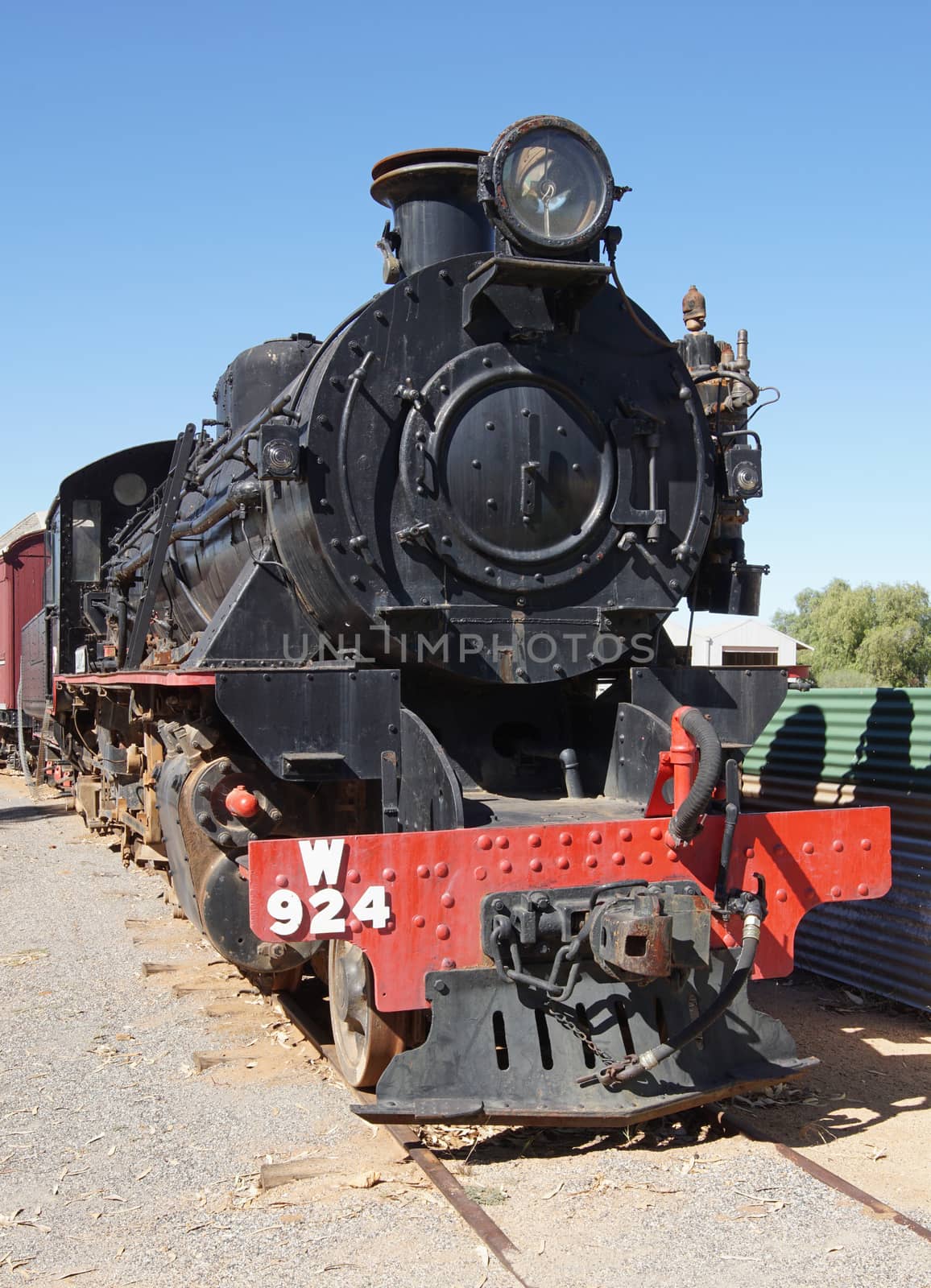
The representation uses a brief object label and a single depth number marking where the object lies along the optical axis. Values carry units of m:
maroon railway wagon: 15.96
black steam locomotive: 3.80
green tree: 42.94
